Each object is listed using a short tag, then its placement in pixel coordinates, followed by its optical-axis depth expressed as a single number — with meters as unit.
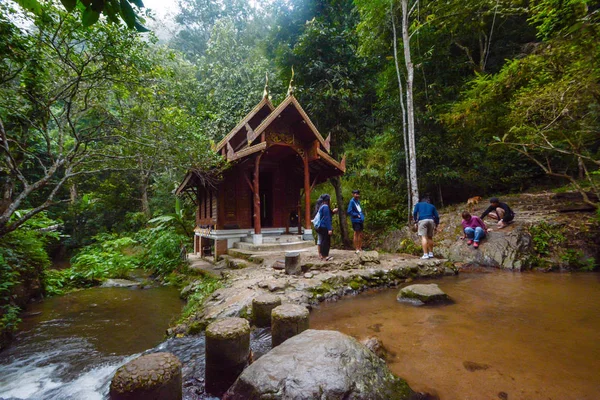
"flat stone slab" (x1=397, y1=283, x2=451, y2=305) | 4.76
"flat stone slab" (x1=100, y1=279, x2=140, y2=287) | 9.54
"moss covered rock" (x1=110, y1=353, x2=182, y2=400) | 1.96
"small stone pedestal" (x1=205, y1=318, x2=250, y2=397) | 2.60
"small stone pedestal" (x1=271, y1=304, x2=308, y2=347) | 3.01
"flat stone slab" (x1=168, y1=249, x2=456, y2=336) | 4.43
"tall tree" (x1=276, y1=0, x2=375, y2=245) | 12.78
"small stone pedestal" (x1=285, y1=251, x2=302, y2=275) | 6.09
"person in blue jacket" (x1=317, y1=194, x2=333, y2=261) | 6.78
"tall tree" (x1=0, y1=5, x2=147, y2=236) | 4.36
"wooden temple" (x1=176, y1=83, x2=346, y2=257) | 9.16
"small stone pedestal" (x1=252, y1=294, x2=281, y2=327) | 3.93
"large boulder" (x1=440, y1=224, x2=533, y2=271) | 7.44
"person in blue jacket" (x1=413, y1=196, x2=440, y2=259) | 7.55
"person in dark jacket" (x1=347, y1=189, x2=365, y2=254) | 7.59
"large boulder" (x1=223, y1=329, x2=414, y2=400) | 2.00
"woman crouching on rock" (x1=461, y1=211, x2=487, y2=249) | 8.12
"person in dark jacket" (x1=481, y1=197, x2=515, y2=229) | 8.39
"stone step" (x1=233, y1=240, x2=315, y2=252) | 8.77
